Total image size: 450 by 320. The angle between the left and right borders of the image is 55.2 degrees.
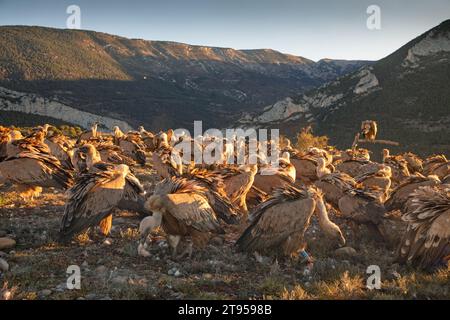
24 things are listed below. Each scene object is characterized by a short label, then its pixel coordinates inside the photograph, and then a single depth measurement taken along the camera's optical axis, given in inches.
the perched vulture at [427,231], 281.9
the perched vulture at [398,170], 609.0
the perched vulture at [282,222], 314.3
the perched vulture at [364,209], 370.6
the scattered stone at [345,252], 342.3
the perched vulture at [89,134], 962.1
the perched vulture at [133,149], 773.3
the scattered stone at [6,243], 321.1
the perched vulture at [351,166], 628.6
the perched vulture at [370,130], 1064.2
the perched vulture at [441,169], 631.0
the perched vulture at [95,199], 333.1
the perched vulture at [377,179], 483.5
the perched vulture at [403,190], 422.0
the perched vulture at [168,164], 471.5
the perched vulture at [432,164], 670.6
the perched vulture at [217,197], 360.7
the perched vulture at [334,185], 426.0
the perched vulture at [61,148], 573.6
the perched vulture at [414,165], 748.6
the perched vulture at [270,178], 438.9
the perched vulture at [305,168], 574.9
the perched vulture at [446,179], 490.3
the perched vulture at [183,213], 299.6
